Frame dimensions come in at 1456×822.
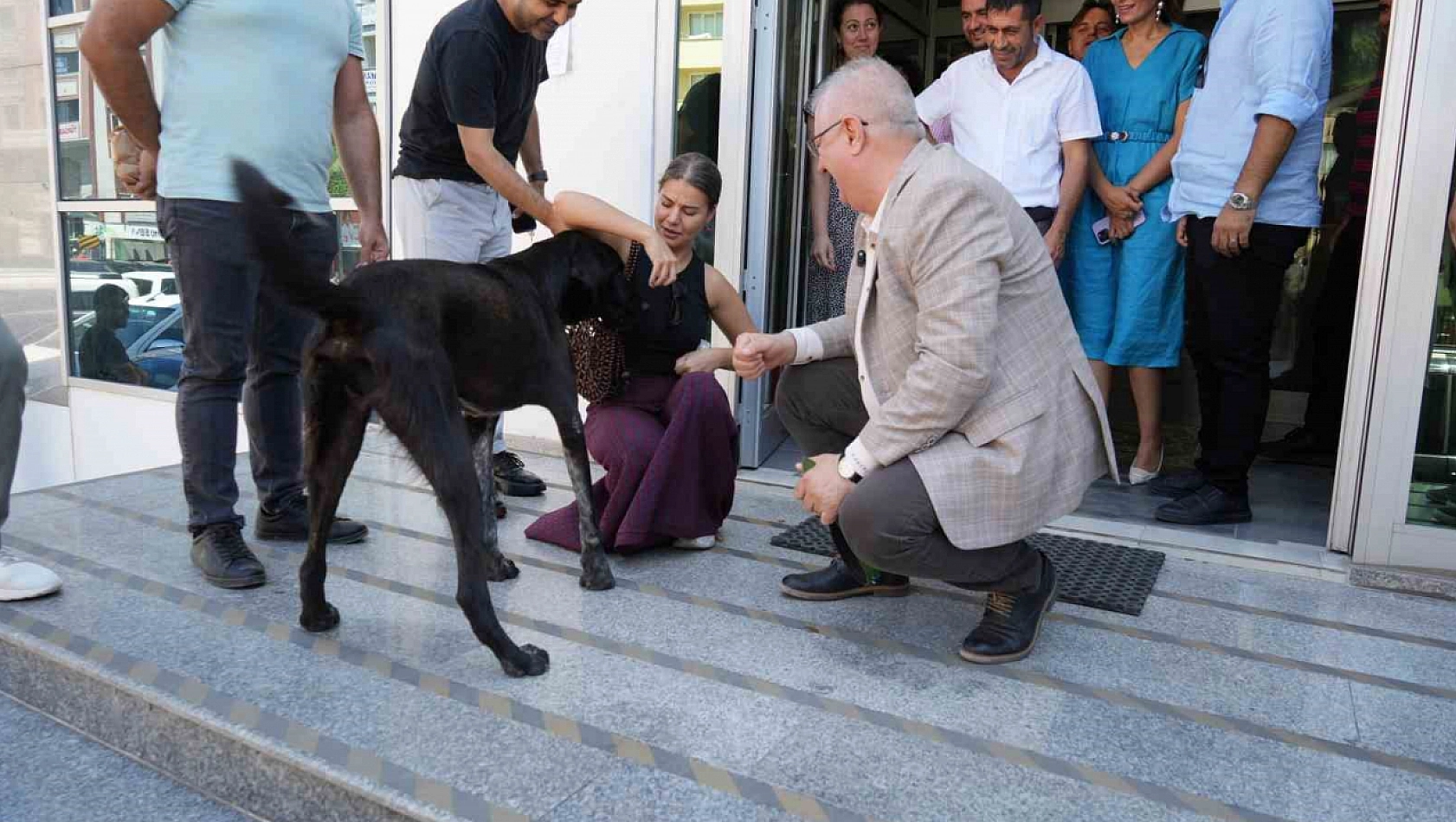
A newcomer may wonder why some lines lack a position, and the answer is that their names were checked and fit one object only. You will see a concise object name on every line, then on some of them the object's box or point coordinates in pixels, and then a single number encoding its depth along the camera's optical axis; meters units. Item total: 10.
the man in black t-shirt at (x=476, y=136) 3.10
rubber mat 2.91
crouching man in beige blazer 2.14
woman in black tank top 3.13
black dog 2.15
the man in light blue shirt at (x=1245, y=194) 3.31
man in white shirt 3.89
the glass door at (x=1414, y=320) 2.96
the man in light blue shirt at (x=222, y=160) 2.71
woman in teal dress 3.96
